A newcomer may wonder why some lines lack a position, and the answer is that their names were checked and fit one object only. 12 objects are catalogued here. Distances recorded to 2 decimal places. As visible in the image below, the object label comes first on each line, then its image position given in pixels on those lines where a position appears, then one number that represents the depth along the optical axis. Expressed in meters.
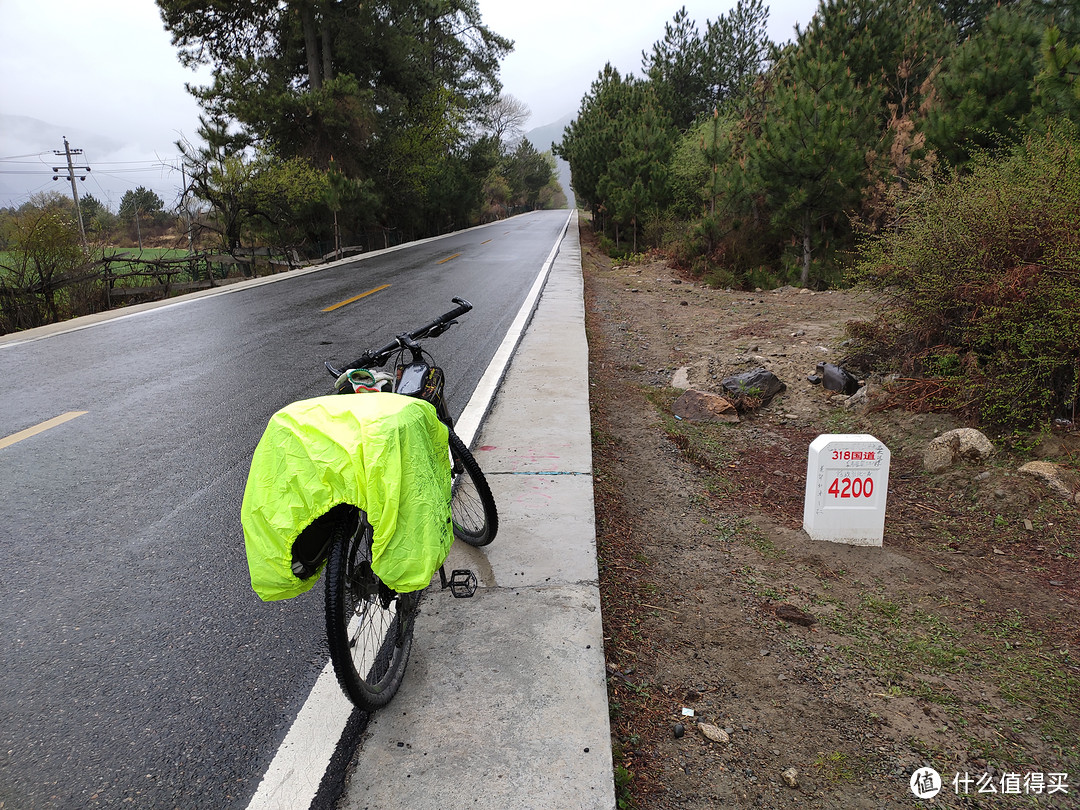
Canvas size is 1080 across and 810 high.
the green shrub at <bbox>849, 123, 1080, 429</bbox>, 4.69
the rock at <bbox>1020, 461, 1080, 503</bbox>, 4.19
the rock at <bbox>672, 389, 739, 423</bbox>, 6.45
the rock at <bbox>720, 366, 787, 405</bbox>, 6.77
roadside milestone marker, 3.95
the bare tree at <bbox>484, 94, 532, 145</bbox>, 76.12
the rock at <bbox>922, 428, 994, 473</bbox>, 4.75
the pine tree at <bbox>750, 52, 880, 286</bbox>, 14.09
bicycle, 2.18
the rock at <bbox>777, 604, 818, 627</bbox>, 3.17
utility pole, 48.88
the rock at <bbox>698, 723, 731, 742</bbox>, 2.46
